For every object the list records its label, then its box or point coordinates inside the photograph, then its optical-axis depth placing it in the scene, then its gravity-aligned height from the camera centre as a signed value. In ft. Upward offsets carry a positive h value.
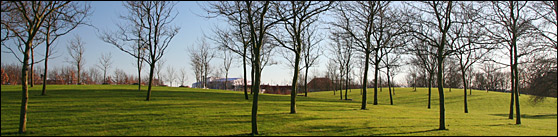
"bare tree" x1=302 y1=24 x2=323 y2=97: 118.03 +10.08
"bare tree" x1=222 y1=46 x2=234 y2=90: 152.83 +6.25
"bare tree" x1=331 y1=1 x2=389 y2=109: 69.67 +15.13
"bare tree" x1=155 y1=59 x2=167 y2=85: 191.72 +6.45
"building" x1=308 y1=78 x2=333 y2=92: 286.46 -5.67
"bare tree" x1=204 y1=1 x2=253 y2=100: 78.97 +11.98
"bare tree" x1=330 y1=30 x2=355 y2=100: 132.88 +9.97
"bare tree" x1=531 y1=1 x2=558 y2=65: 55.27 +11.71
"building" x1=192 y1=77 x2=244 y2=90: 247.54 -4.63
